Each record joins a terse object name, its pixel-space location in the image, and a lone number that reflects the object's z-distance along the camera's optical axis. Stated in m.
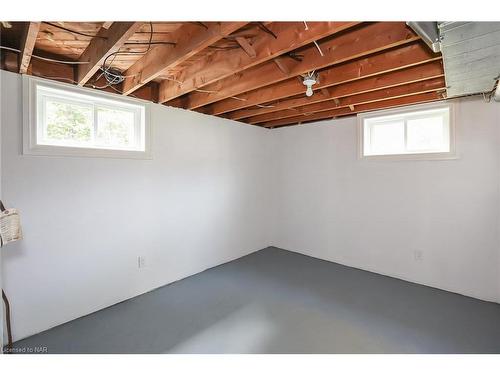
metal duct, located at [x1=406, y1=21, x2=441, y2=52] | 1.14
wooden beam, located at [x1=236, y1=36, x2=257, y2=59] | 1.64
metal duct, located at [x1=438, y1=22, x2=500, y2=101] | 1.21
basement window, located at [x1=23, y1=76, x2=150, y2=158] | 1.94
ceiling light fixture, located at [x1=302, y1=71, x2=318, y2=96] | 2.14
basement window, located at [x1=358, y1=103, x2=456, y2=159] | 2.73
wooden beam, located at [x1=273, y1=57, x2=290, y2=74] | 1.95
